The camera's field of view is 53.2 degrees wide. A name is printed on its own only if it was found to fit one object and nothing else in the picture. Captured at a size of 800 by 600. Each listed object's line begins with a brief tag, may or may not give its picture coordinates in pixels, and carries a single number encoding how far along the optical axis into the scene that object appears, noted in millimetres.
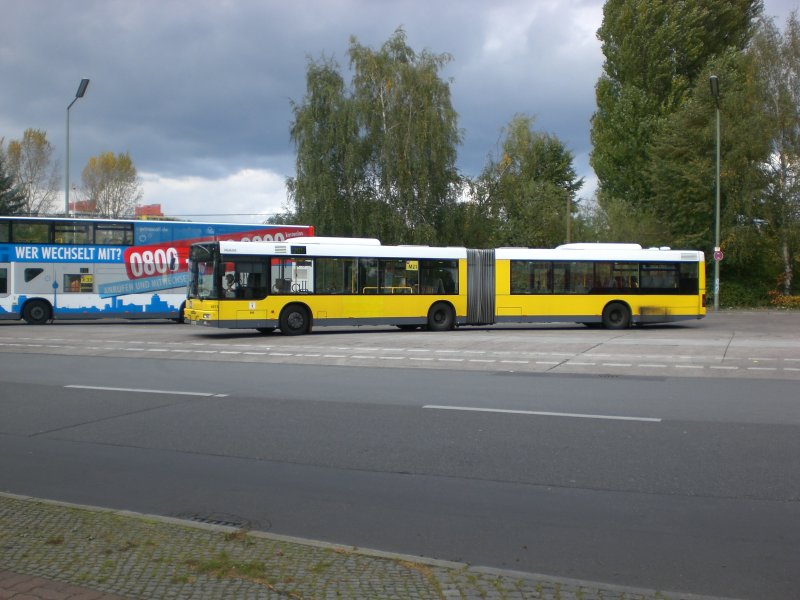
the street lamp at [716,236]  34875
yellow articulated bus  23641
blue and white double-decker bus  29203
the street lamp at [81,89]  35688
